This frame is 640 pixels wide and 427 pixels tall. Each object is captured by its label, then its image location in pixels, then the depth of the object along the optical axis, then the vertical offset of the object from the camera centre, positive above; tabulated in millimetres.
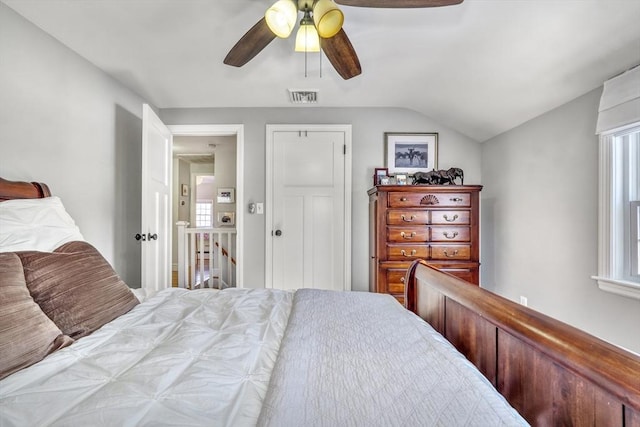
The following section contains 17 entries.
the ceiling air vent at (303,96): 2720 +1166
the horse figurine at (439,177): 2746 +367
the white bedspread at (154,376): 594 -425
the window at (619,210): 1702 +37
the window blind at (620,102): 1567 +659
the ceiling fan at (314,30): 1294 +940
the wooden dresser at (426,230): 2572 -141
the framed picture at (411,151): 3111 +694
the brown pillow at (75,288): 999 -293
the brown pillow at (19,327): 781 -345
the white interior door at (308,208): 3105 +62
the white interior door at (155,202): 2391 +94
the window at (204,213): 7197 +0
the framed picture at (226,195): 5409 +345
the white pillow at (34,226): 1151 -64
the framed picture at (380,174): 3061 +433
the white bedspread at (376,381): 571 -408
